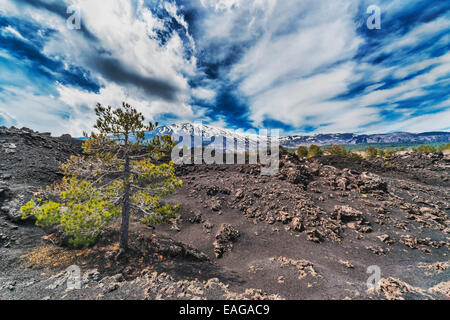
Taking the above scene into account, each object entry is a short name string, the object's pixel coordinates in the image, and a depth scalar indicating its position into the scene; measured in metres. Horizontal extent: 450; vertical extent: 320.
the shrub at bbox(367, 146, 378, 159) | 45.78
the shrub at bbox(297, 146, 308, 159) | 43.29
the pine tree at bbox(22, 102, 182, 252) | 6.16
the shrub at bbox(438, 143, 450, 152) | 53.26
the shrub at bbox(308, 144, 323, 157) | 40.91
